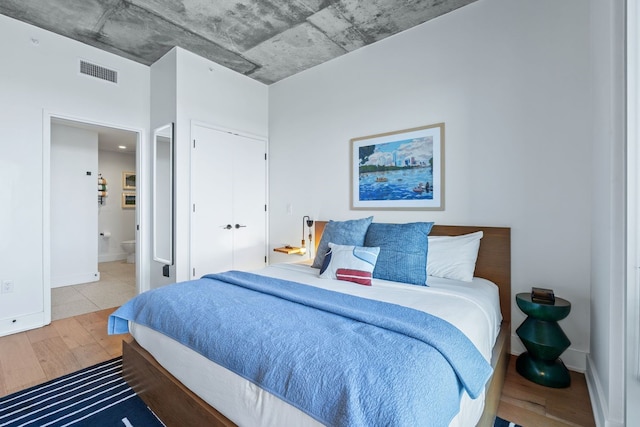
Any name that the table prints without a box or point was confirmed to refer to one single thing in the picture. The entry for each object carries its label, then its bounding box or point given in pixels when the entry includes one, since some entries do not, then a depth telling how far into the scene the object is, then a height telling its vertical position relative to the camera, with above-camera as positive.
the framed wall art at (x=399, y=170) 2.77 +0.43
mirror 3.55 +0.23
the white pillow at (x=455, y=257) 2.32 -0.34
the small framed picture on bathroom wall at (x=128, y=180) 6.64 +0.72
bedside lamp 3.68 -0.15
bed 1.13 -0.75
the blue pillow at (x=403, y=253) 2.22 -0.30
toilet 6.29 -0.74
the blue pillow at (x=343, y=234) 2.65 -0.19
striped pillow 2.22 -0.38
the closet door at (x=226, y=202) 3.54 +0.14
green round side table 1.95 -0.82
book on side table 2.01 -0.55
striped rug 1.68 -1.13
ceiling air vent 3.31 +1.57
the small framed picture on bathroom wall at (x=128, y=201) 6.68 +0.27
